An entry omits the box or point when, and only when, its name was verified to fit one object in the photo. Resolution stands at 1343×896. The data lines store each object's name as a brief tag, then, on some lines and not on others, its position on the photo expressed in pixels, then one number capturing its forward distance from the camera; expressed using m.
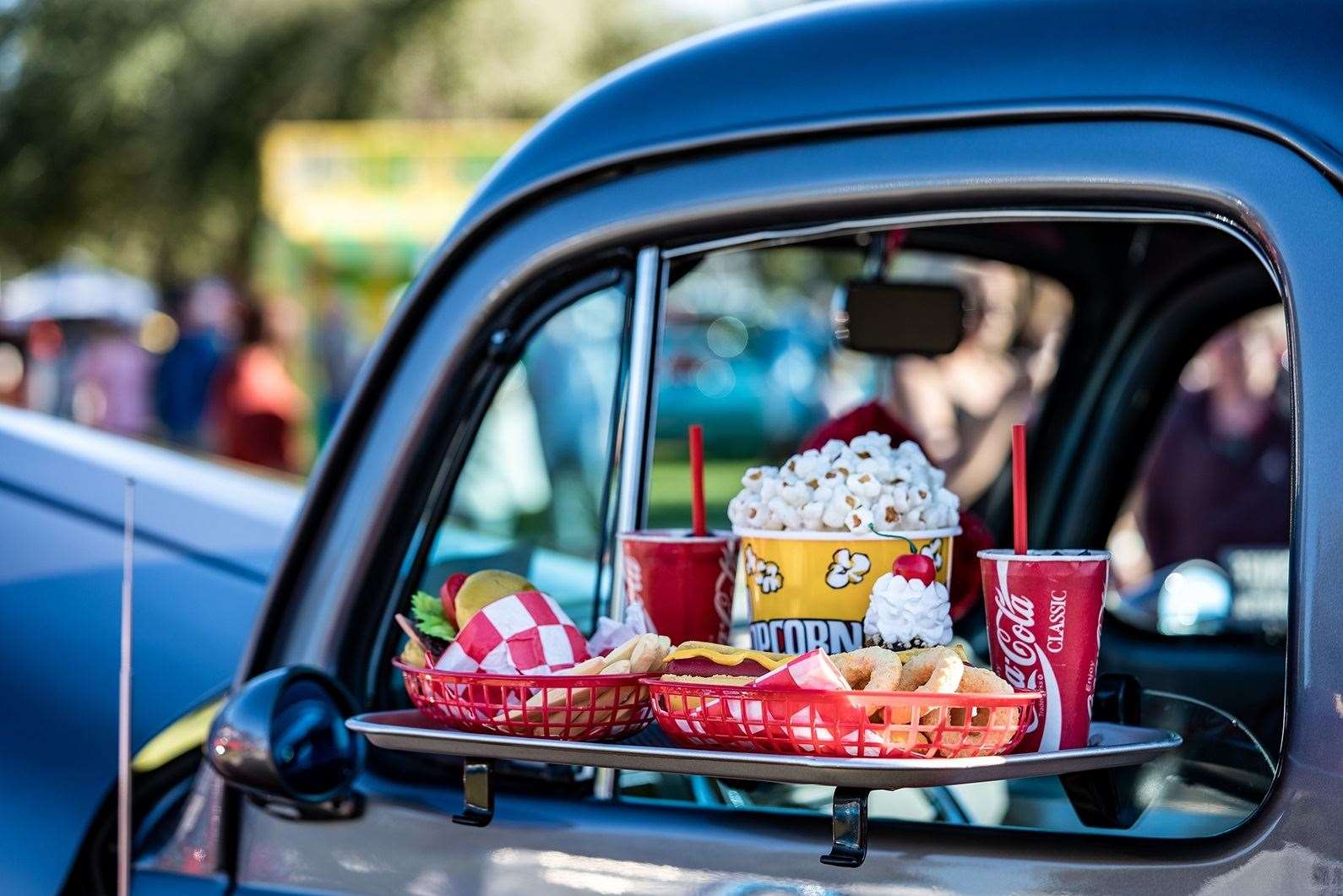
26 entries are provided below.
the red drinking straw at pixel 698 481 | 2.72
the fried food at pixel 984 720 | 2.41
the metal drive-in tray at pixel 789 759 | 2.39
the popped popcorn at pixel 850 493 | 2.59
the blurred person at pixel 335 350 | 15.79
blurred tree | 23.71
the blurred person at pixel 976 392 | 5.34
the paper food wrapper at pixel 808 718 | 2.41
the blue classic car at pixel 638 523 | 2.43
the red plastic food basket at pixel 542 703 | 2.51
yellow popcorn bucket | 2.59
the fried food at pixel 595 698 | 2.52
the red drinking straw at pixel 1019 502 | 2.55
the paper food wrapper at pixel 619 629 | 2.62
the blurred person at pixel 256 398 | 10.98
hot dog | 2.49
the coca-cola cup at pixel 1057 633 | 2.51
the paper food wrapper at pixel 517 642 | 2.56
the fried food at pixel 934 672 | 2.42
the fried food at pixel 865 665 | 2.45
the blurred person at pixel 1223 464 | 7.59
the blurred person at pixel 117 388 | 15.08
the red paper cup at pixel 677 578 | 2.66
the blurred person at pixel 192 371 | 13.83
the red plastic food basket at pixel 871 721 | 2.41
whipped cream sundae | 2.54
